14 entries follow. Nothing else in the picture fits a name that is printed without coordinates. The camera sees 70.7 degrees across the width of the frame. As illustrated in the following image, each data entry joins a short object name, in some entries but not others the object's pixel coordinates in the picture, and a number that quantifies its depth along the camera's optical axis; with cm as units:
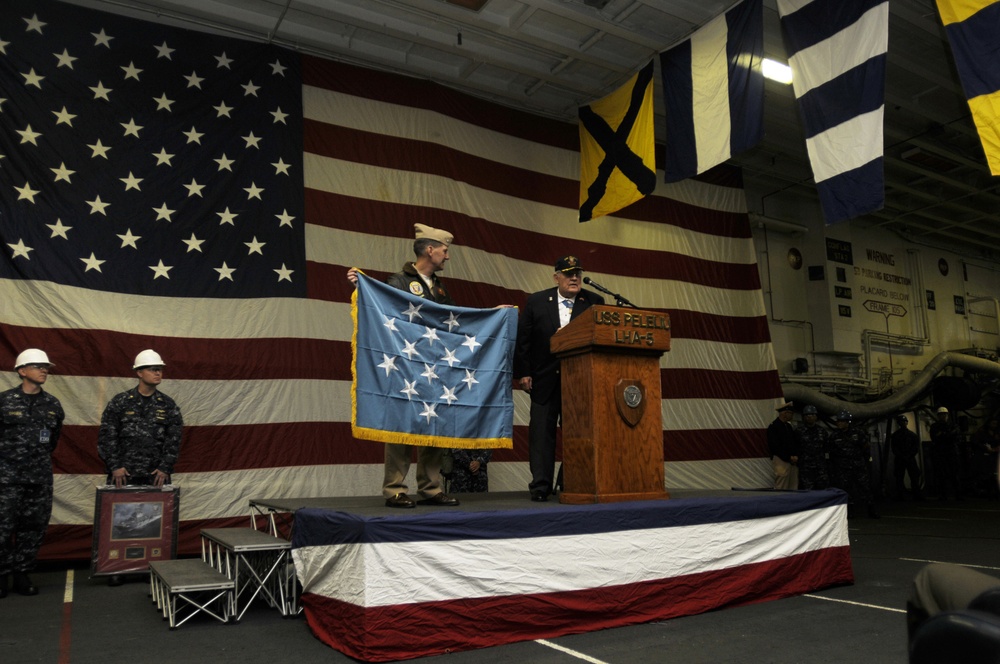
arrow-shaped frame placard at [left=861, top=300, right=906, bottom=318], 1275
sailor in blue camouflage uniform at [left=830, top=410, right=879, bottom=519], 923
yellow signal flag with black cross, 683
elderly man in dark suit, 389
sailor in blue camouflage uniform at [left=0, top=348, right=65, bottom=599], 437
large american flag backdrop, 546
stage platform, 274
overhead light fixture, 798
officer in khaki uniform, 361
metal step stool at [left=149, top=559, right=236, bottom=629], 325
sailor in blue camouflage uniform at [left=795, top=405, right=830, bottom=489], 916
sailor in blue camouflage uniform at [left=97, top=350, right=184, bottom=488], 498
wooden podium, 342
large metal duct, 1053
